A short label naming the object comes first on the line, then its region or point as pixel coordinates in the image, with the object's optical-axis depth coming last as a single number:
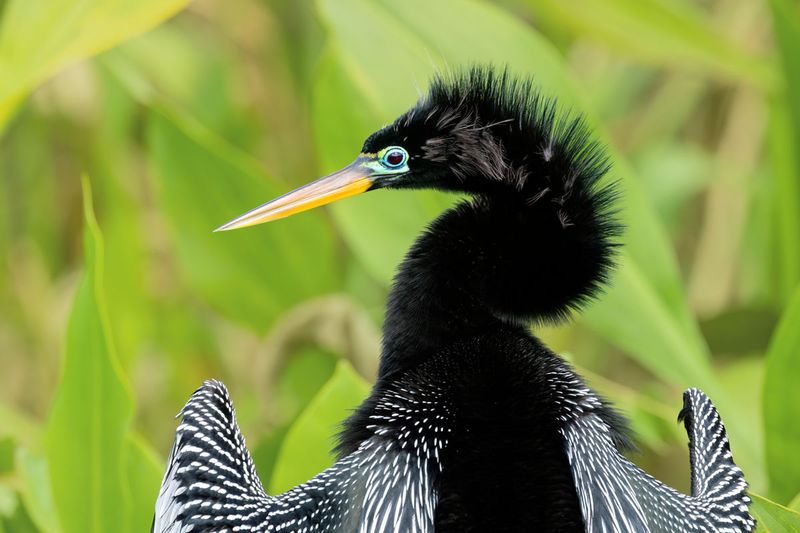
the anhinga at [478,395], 6.90
